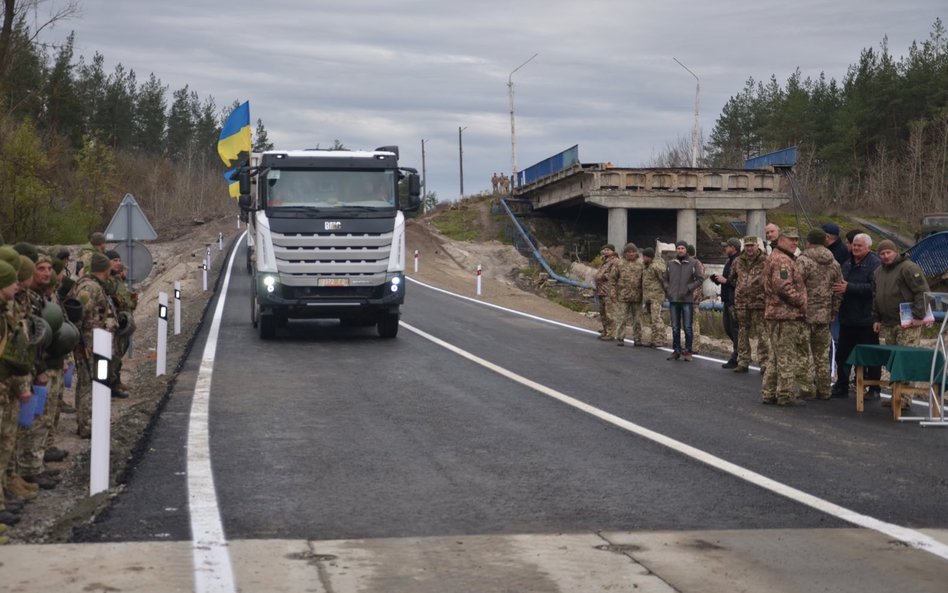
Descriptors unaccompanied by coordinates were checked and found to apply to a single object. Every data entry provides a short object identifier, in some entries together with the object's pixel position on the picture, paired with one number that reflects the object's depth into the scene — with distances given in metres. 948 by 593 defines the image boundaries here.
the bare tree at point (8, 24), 36.09
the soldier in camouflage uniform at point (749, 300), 16.30
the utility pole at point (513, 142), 60.81
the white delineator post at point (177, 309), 21.66
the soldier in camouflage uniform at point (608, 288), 21.08
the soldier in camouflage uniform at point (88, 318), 11.16
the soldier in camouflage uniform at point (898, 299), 12.75
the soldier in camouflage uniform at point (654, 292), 20.08
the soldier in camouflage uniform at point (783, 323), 13.12
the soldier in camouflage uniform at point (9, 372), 7.42
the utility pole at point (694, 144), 51.21
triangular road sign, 17.83
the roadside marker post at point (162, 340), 15.55
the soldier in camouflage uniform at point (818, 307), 13.44
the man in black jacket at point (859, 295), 13.55
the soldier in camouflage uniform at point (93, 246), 13.84
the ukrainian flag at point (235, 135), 39.88
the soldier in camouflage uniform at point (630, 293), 20.52
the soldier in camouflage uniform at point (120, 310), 12.45
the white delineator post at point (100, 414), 8.16
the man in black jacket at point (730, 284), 17.17
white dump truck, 19.20
